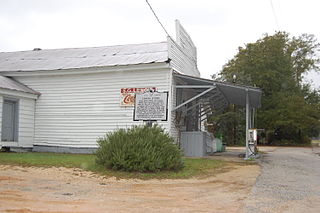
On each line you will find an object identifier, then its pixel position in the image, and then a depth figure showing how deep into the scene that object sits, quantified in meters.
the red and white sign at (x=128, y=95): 16.98
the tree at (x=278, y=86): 41.81
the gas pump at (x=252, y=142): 17.64
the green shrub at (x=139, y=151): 10.89
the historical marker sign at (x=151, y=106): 12.58
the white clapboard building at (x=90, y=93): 16.84
